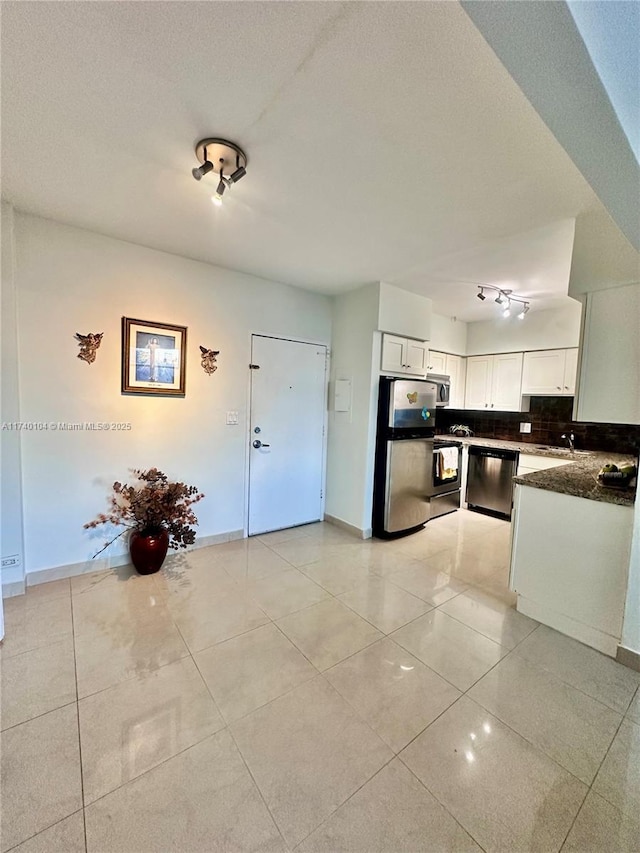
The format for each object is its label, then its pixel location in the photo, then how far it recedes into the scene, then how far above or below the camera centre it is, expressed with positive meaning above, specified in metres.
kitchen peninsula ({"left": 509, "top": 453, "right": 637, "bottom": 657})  1.91 -0.86
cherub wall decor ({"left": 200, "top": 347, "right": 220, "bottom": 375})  3.01 +0.36
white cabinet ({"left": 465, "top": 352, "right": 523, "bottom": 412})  4.36 +0.35
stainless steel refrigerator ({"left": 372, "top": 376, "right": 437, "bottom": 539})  3.41 -0.52
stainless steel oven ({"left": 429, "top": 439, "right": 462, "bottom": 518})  4.03 -0.86
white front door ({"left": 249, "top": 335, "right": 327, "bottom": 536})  3.40 -0.32
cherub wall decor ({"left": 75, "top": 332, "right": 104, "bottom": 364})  2.50 +0.38
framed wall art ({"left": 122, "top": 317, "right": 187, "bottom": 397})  2.67 +0.33
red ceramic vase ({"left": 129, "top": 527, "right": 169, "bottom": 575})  2.59 -1.16
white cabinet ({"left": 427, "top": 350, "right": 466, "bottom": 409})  4.52 +0.52
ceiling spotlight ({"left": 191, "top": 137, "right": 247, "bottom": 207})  1.55 +1.15
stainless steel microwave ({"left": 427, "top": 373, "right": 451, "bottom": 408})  4.36 +0.24
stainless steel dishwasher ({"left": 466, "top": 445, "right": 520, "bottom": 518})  4.07 -0.87
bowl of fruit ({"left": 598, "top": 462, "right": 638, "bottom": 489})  2.12 -0.40
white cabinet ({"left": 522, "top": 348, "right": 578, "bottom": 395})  3.90 +0.46
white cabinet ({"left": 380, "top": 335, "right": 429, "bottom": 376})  3.44 +0.53
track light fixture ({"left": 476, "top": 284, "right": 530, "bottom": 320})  3.34 +1.16
